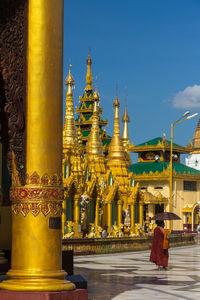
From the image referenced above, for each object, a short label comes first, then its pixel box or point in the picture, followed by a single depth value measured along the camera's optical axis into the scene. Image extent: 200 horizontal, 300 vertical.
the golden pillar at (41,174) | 8.38
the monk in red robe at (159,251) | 16.70
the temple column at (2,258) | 10.52
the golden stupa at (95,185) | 33.22
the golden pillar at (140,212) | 44.62
